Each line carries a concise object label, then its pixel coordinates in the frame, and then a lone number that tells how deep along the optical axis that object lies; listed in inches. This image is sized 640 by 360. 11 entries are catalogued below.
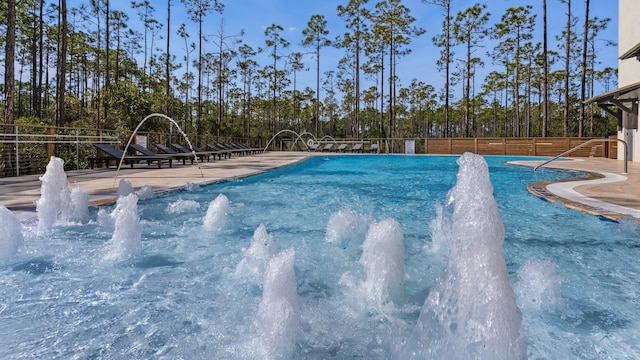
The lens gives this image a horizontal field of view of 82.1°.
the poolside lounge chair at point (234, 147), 849.0
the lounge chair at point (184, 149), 587.3
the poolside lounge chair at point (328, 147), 1189.0
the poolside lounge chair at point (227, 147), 784.0
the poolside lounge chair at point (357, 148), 1144.3
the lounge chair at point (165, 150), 549.7
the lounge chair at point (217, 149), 694.8
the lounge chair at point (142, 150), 473.6
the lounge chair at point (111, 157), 426.3
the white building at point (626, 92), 541.3
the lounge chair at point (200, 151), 630.5
